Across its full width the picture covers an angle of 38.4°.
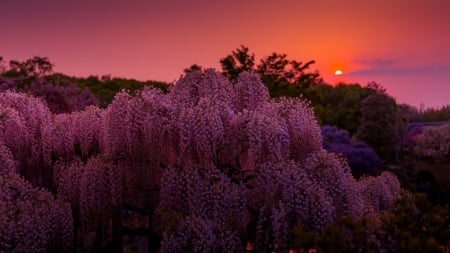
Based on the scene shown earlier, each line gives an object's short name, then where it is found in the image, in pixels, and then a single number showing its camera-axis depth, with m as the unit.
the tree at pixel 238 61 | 41.97
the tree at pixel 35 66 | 50.78
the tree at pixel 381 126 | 46.53
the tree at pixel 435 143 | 51.22
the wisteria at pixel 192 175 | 12.09
